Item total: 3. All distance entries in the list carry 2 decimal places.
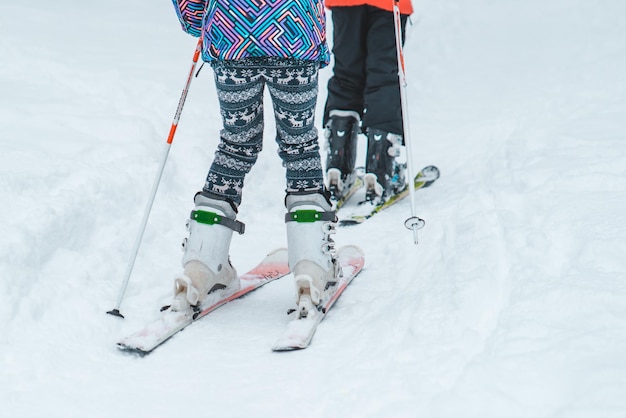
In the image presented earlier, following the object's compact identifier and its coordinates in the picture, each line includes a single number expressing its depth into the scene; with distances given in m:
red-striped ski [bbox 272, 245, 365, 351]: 5.34
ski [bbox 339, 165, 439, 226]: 9.35
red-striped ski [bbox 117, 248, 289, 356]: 5.29
